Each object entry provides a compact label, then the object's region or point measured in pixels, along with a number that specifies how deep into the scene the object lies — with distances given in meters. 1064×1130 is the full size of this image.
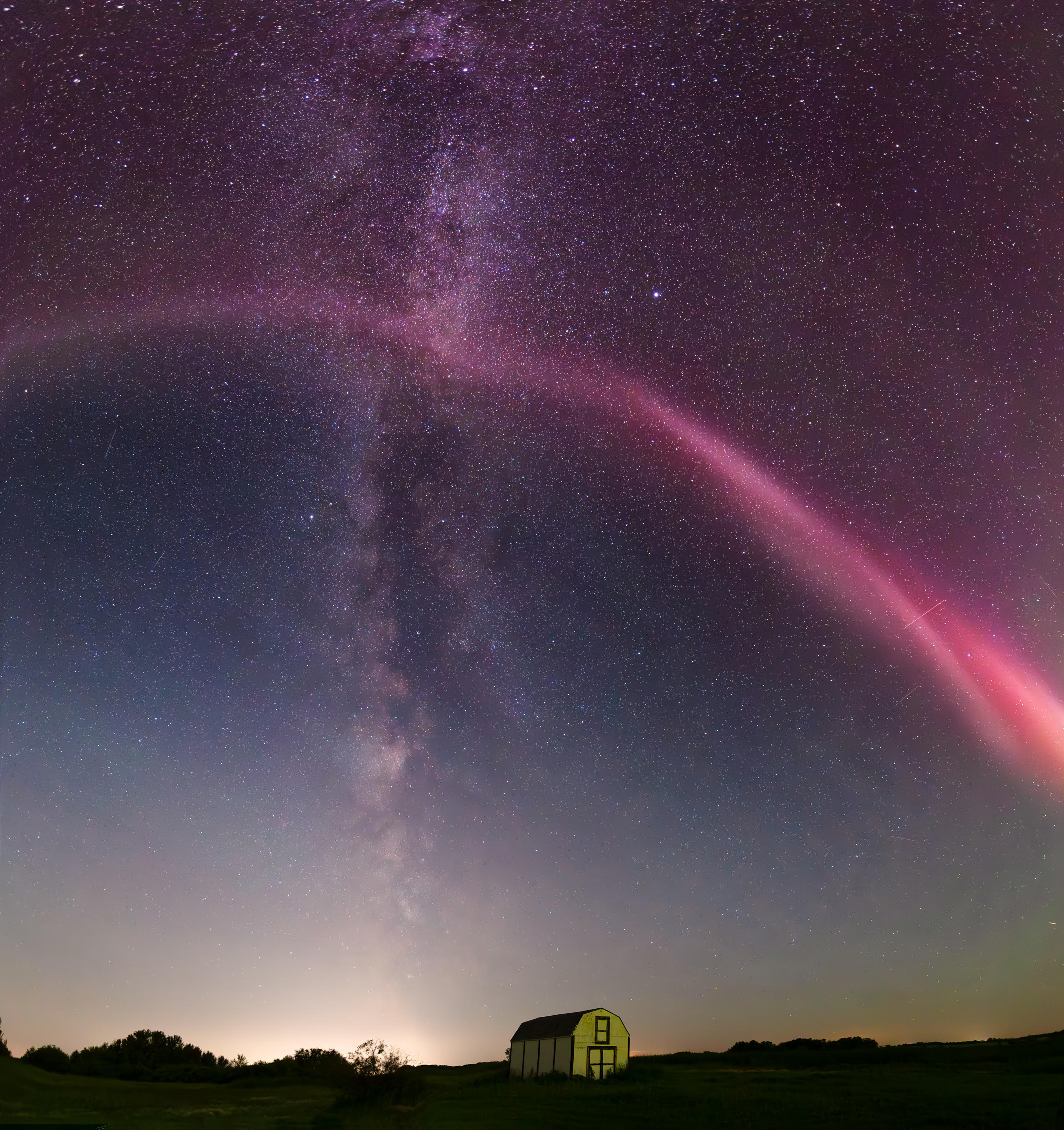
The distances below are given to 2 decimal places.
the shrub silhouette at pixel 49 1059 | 41.47
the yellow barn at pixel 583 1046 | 41.84
